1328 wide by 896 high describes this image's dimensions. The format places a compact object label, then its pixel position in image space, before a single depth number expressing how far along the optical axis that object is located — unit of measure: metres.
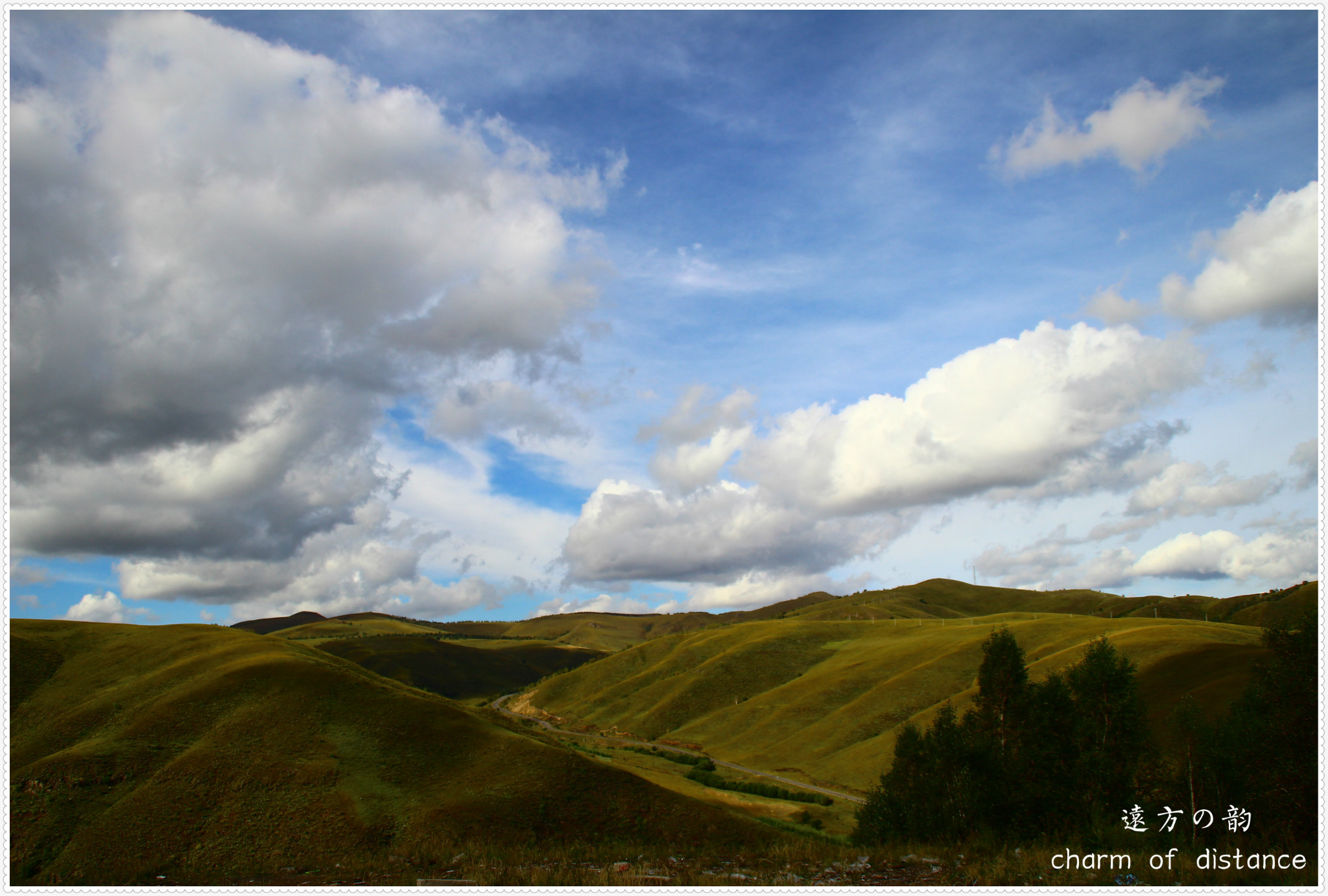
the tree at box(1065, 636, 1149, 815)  43.09
